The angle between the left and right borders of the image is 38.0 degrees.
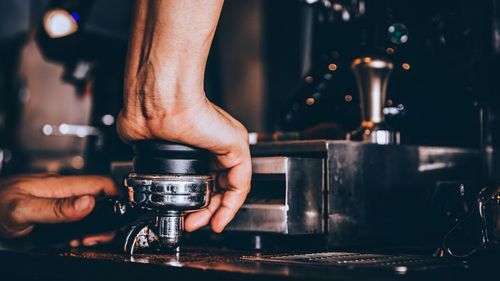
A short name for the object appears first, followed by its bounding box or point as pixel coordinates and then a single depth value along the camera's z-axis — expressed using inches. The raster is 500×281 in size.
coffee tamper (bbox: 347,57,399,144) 48.6
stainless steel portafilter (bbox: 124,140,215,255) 34.9
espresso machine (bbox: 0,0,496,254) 37.2
